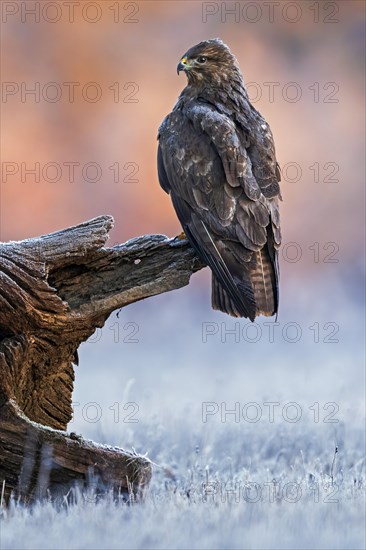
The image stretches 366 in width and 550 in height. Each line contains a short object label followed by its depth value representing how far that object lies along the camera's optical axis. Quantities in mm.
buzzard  14734
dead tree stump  13328
